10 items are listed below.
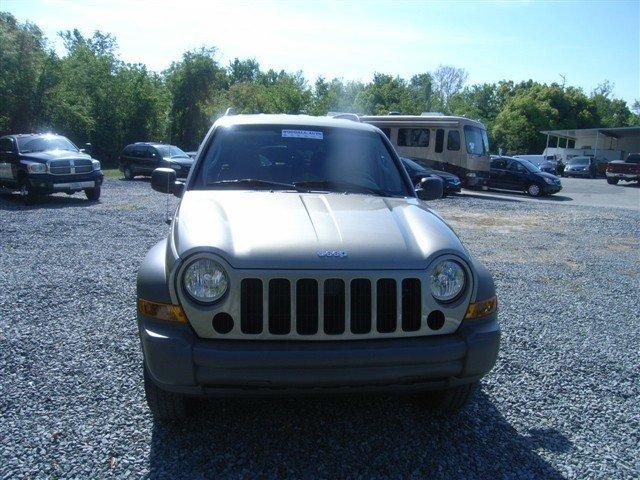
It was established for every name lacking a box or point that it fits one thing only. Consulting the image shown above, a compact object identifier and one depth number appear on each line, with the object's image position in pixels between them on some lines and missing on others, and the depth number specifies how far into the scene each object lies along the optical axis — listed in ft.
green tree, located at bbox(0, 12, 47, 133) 87.25
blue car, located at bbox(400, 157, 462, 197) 63.57
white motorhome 73.56
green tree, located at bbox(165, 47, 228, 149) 126.31
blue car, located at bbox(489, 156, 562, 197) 76.64
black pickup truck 47.78
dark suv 77.46
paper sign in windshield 14.87
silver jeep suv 9.10
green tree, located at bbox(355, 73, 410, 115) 207.10
